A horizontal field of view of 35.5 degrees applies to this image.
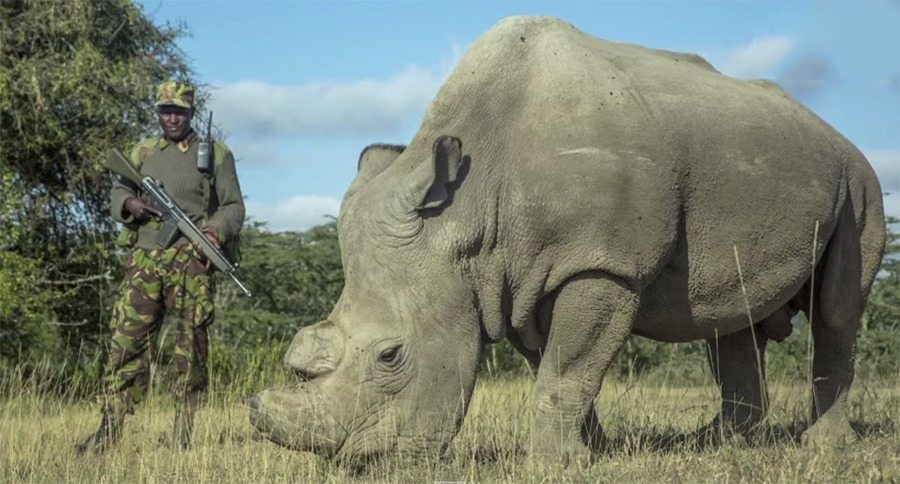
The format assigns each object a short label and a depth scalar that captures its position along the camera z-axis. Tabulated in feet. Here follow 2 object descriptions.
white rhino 21.74
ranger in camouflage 28.76
